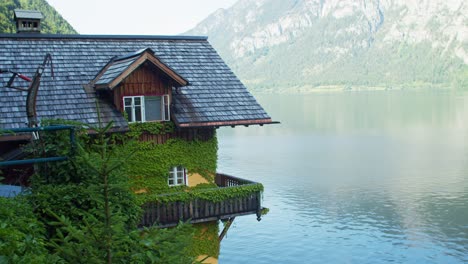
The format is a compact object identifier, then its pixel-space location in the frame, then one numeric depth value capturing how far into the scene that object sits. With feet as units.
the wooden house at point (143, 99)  65.05
